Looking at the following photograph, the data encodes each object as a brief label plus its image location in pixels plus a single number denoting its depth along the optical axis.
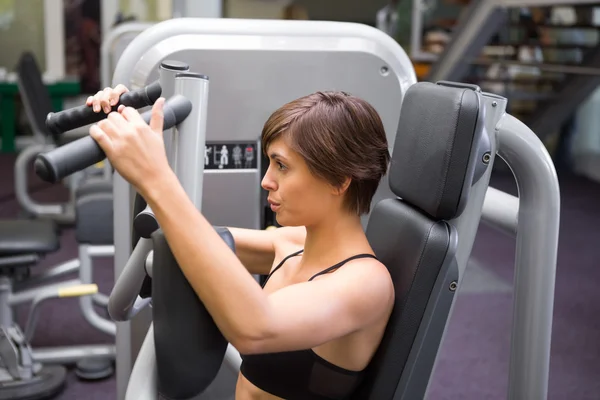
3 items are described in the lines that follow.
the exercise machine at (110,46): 3.33
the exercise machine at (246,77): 1.51
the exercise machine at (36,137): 4.19
